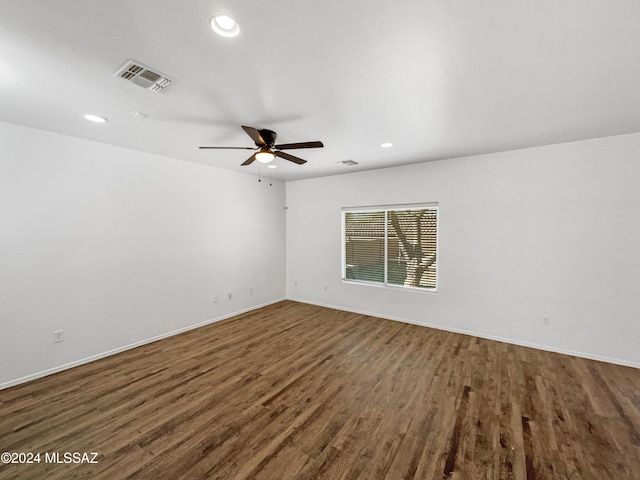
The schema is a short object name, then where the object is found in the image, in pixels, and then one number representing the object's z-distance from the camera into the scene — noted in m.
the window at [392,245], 4.35
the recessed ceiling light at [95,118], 2.50
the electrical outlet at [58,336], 2.92
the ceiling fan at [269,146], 2.53
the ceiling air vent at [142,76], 1.74
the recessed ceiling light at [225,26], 1.34
